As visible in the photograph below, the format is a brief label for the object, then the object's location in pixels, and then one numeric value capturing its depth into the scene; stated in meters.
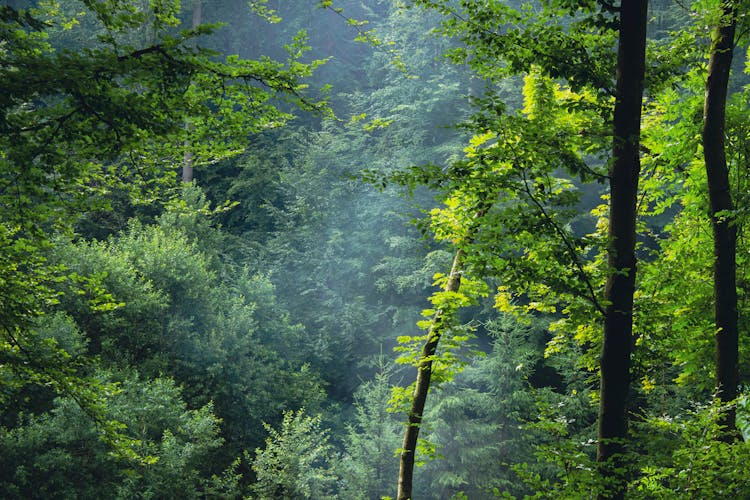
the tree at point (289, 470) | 28.75
